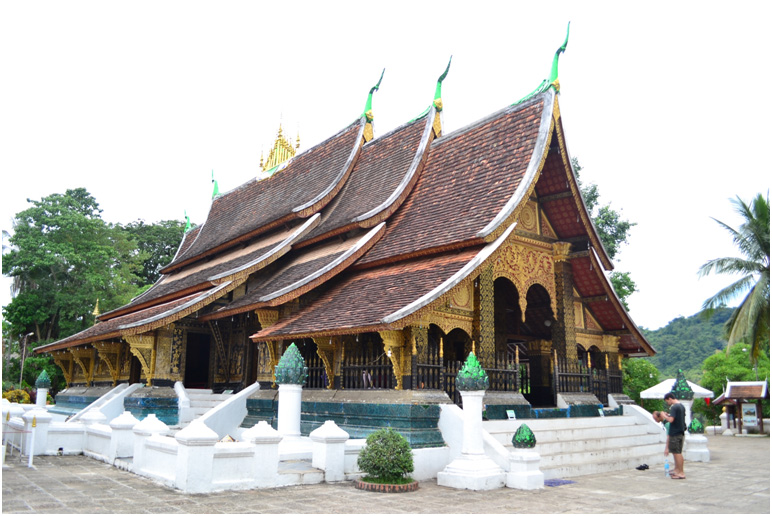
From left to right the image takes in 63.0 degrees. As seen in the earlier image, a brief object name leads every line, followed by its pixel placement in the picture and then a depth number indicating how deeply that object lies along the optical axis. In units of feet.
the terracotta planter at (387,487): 24.38
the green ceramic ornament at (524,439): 26.78
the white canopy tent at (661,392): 71.61
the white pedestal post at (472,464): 25.81
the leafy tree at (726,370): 106.93
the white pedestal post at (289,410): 29.48
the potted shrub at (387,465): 24.62
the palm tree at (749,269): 66.13
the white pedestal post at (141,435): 27.71
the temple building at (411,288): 32.01
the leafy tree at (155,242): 124.26
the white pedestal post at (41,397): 56.44
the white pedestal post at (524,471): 25.98
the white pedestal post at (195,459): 22.98
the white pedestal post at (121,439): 31.14
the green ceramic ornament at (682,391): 37.68
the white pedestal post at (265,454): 24.44
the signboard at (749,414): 76.33
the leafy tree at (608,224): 81.87
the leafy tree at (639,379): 82.43
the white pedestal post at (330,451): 26.02
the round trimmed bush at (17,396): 72.02
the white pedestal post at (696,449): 36.88
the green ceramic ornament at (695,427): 37.11
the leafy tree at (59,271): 91.15
